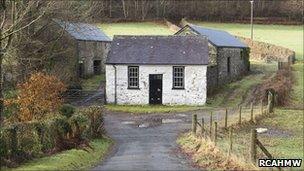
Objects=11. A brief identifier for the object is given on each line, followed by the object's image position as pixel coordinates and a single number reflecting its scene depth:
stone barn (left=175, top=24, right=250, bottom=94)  53.23
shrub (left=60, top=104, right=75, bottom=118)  27.90
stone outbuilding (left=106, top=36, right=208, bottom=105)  47.75
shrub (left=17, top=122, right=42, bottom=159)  20.14
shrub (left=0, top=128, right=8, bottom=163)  18.66
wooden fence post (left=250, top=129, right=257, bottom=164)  17.44
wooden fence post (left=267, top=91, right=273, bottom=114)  39.62
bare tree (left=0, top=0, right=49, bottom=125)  31.62
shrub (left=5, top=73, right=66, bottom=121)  31.84
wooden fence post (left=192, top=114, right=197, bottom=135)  29.13
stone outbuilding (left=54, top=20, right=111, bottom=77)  57.12
